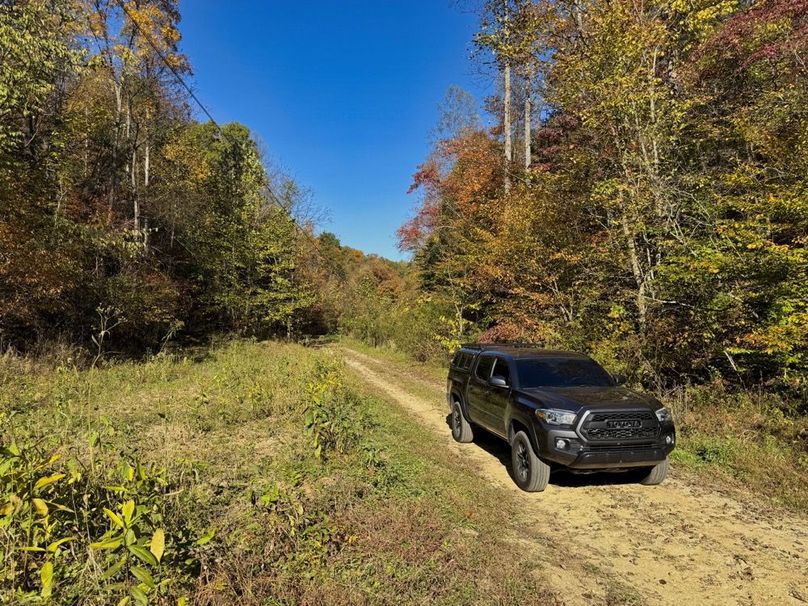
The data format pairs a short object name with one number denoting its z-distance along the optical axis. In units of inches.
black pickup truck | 220.7
